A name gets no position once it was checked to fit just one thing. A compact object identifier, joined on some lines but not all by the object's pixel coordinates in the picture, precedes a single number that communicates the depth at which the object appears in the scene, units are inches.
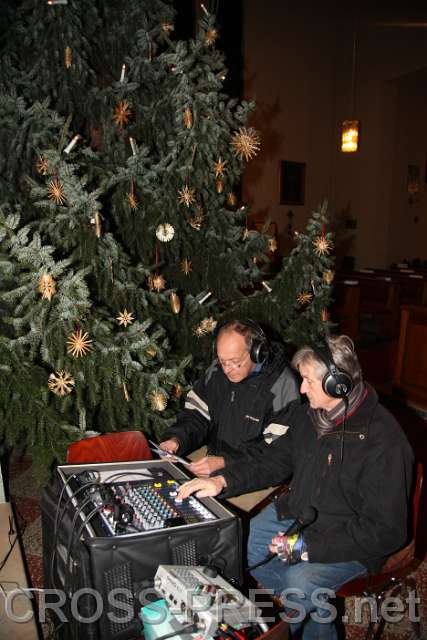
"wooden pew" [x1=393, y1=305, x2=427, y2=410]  205.6
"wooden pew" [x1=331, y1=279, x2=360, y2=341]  270.2
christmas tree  94.8
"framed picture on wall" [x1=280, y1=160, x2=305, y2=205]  430.0
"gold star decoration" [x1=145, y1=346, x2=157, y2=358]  99.0
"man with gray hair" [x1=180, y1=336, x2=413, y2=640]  65.0
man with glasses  93.2
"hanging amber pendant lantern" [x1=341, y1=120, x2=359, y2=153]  351.9
